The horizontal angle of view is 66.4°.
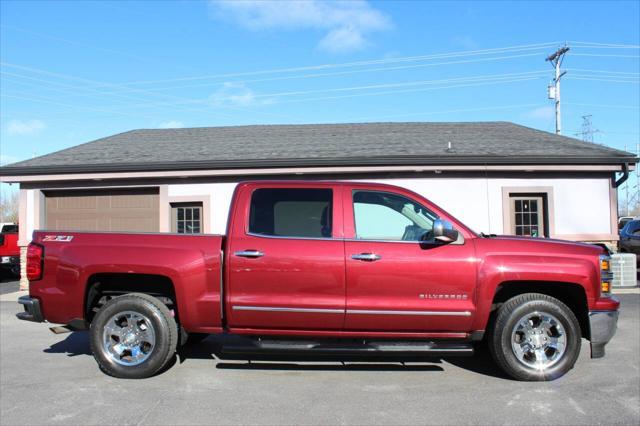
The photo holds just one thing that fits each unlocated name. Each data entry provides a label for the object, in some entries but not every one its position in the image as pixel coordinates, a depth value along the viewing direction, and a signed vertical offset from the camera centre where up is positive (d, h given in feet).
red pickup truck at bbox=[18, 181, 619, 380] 15.55 -2.09
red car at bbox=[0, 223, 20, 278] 48.55 -2.59
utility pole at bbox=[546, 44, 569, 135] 98.84 +29.56
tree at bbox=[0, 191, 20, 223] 248.42 +11.51
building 36.86 +3.46
